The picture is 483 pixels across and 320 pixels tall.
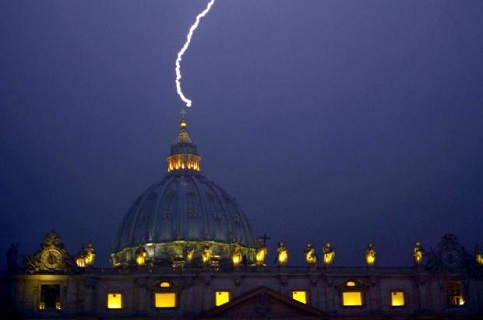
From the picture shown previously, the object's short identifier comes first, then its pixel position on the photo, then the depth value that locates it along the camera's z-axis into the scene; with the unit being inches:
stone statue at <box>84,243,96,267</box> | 3764.8
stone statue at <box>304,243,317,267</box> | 3838.6
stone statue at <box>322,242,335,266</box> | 3853.3
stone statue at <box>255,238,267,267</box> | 4156.0
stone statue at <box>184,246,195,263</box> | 4866.6
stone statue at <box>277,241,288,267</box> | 3841.0
